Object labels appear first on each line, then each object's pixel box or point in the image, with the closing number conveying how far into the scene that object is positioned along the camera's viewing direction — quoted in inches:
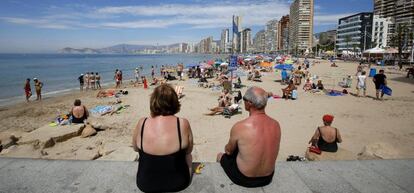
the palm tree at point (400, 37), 2036.7
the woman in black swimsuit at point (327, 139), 213.3
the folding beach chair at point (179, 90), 660.5
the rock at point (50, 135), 278.2
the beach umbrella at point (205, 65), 1179.9
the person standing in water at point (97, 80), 951.2
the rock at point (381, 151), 213.3
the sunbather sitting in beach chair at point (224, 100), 496.6
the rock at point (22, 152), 241.6
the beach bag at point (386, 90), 554.6
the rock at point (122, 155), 227.2
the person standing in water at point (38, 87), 712.4
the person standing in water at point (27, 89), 695.7
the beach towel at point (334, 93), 641.0
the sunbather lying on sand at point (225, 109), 453.2
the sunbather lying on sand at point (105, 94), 714.9
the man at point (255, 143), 103.0
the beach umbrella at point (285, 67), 919.0
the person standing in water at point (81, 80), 898.1
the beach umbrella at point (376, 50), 1411.5
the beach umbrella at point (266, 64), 1148.6
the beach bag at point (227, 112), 447.8
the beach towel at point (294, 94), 592.7
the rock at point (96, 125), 367.6
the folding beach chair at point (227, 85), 667.4
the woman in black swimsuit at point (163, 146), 97.2
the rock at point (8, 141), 285.3
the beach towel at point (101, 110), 490.3
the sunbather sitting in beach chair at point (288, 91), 603.3
